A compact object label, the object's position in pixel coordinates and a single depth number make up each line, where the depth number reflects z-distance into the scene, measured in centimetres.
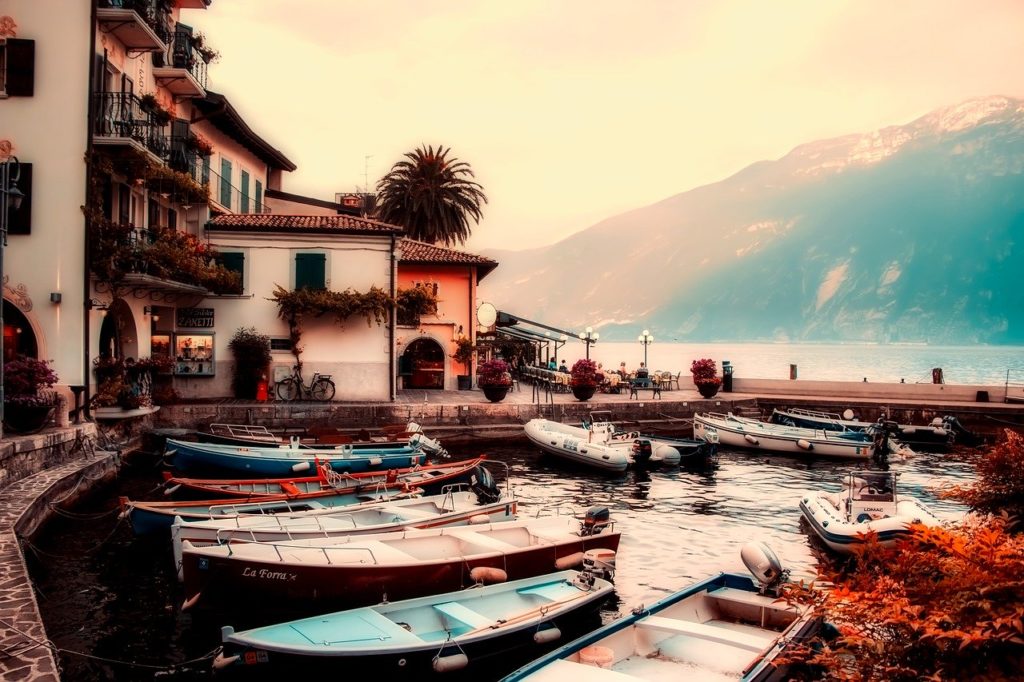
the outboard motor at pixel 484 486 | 1617
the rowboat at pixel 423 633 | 886
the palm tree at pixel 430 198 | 5559
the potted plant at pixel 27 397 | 1758
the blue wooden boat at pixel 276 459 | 2066
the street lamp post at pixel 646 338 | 4346
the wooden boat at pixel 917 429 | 3334
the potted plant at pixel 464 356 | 3803
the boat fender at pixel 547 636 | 1018
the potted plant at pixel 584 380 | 3512
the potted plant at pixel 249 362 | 3109
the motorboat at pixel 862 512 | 1512
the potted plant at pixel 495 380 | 3259
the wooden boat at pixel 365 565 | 1060
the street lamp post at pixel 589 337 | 4294
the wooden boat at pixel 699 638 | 801
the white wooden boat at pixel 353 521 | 1230
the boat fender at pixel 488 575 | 1127
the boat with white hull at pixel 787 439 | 2975
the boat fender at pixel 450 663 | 913
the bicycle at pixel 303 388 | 3175
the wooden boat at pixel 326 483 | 1630
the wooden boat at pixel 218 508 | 1393
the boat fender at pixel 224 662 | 883
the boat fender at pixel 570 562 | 1253
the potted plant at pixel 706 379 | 3888
